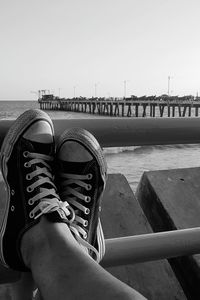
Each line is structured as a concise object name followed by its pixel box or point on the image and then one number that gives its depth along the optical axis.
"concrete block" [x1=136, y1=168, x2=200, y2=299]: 1.88
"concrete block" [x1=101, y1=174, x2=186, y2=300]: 1.78
